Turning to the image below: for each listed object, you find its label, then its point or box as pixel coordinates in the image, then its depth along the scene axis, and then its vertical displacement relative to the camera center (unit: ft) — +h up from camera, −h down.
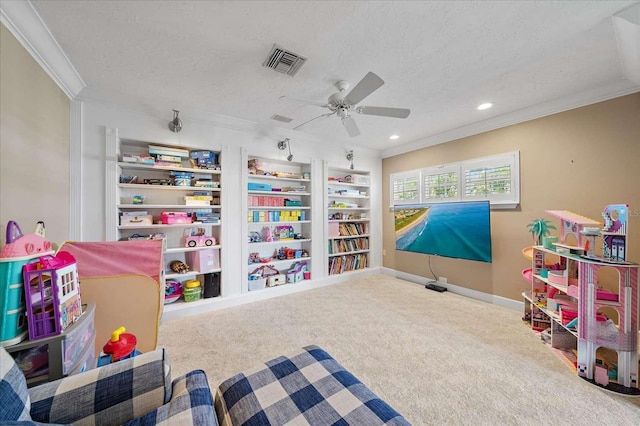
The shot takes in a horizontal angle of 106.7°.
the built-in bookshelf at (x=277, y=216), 11.46 -0.21
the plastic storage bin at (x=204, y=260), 9.88 -2.02
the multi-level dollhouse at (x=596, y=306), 5.34 -2.34
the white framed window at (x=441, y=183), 11.63 +1.48
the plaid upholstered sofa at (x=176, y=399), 2.64 -2.34
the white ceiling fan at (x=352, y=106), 6.28 +3.16
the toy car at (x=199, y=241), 9.78 -1.19
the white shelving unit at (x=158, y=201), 8.49 +0.44
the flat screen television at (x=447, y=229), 10.11 -0.82
